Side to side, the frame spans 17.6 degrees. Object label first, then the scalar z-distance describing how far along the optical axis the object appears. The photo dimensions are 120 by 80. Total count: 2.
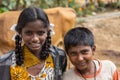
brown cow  5.07
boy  2.91
